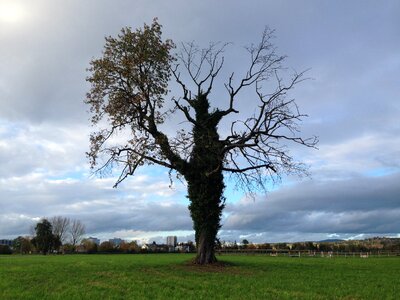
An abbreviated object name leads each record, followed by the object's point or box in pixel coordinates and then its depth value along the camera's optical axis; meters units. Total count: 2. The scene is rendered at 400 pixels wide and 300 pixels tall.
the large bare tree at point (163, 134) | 28.58
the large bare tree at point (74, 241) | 163.00
